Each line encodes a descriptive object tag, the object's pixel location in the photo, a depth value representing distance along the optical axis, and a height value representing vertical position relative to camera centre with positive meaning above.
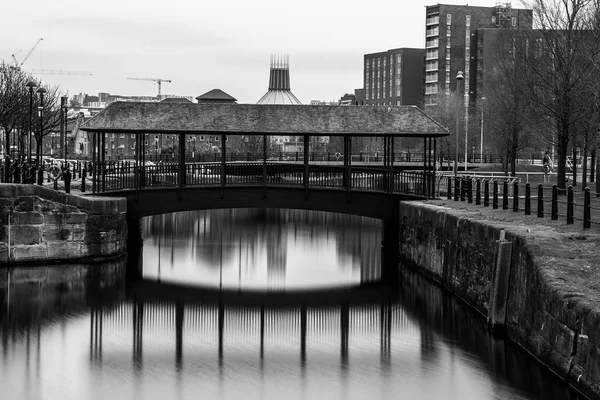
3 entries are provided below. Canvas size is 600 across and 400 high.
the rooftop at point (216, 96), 163.62 +9.33
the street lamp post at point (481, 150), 84.19 -0.05
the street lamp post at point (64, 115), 75.01 +2.55
